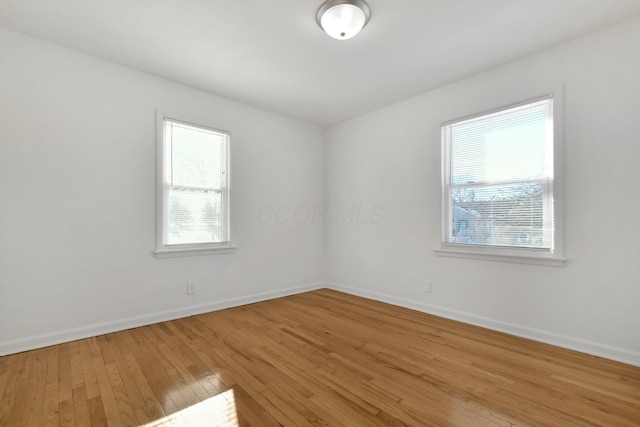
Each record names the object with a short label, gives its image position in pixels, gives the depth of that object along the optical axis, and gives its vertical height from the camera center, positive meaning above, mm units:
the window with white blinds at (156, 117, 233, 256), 3330 +300
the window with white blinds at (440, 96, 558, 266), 2781 +353
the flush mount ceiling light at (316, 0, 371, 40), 2119 +1506
